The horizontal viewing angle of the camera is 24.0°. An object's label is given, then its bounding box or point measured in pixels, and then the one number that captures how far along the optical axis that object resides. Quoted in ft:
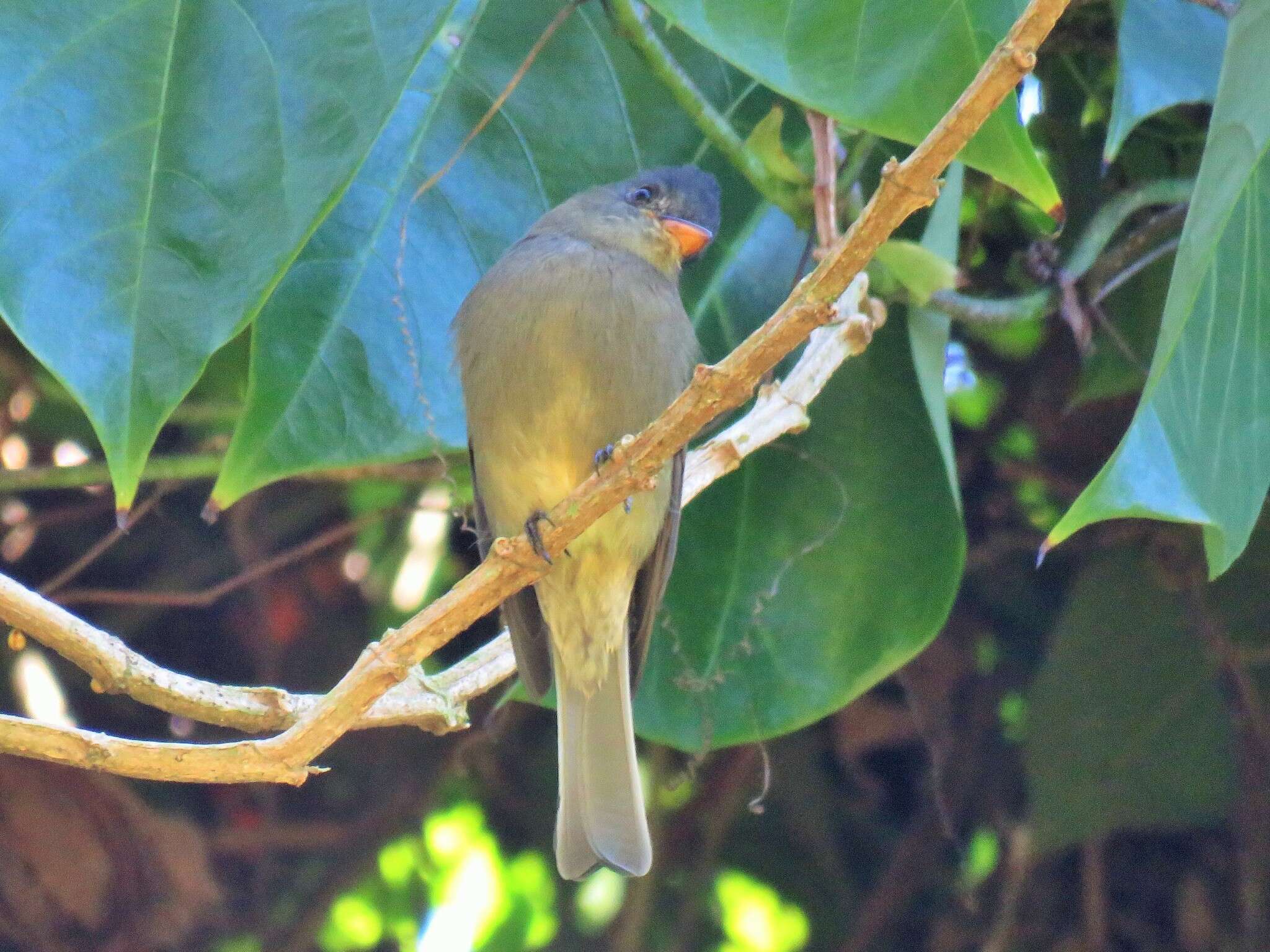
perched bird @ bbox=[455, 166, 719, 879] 16.02
